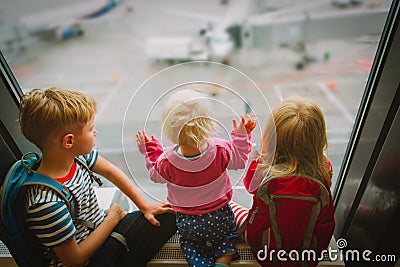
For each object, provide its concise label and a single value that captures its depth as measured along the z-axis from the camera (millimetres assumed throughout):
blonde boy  964
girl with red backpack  993
